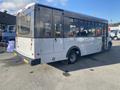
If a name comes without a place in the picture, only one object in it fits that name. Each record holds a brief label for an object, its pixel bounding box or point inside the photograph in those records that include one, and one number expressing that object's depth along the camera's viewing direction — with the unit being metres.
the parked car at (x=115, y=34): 17.17
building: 17.29
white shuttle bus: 3.63
